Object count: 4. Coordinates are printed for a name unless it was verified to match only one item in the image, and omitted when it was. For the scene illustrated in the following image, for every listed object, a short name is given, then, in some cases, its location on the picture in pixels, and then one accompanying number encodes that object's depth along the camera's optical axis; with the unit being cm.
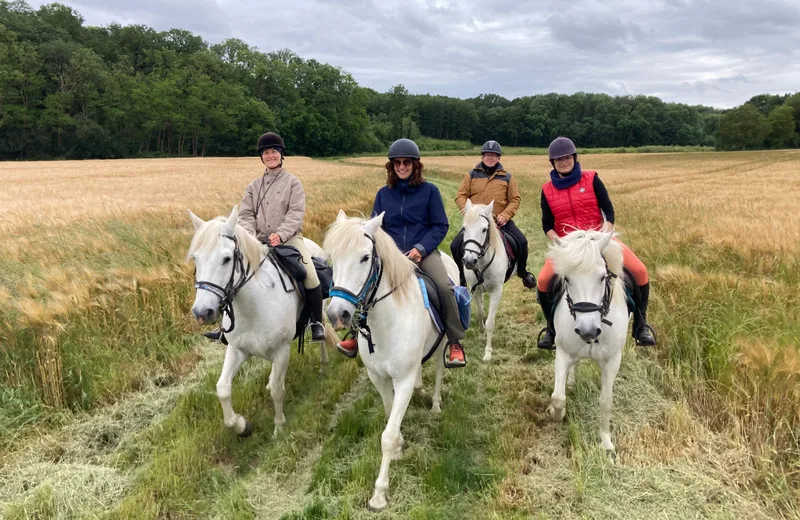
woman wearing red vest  456
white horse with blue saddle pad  297
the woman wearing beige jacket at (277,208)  504
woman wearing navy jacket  431
